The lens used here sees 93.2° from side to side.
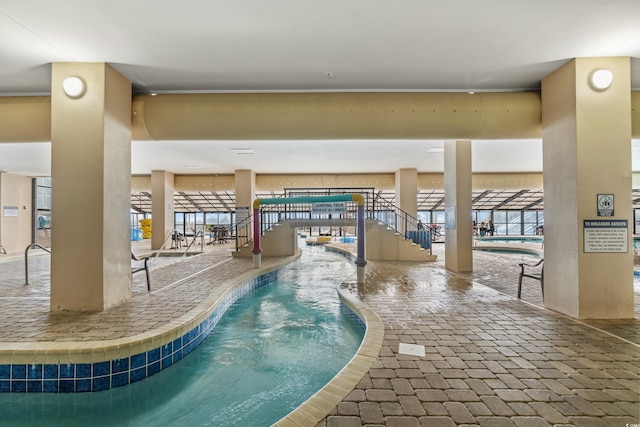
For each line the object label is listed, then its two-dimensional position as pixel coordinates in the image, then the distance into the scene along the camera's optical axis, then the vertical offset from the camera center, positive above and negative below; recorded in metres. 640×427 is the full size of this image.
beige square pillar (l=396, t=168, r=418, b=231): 11.45 +1.15
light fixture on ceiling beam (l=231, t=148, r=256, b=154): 8.21 +1.88
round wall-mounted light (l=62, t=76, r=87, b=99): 3.55 +1.57
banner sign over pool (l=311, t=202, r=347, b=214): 6.54 +0.24
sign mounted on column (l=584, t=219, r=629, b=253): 3.41 -0.22
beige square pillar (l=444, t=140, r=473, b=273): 6.48 +0.30
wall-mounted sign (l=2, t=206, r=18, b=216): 11.02 +0.34
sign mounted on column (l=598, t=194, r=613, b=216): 3.41 +0.15
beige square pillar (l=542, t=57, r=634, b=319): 3.40 +0.30
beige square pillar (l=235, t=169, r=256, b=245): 11.62 +0.95
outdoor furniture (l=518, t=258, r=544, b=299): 4.18 -1.17
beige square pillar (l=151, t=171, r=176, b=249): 11.76 +0.46
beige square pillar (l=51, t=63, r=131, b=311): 3.62 +0.34
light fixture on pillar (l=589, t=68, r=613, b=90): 3.36 +1.53
